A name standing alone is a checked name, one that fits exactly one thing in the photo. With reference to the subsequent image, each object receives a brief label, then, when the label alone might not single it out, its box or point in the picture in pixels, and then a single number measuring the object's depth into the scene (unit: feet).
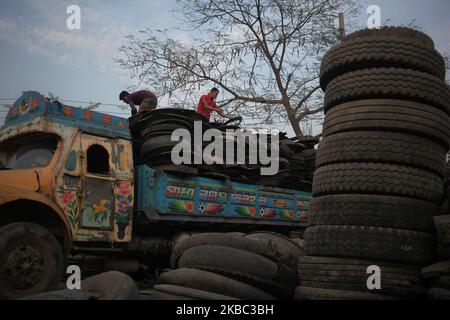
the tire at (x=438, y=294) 10.87
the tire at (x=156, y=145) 21.31
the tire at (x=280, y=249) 14.76
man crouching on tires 26.27
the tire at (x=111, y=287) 10.14
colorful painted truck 14.84
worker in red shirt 31.63
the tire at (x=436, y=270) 11.27
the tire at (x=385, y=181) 12.58
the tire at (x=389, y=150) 12.80
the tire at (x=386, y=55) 13.61
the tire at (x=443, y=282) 11.09
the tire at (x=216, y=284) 11.92
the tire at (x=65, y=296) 9.87
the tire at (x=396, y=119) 12.96
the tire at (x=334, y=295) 11.57
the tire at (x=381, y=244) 11.97
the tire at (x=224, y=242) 14.07
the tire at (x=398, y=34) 13.95
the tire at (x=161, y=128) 21.84
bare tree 53.36
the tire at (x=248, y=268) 12.57
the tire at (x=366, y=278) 11.68
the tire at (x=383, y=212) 12.30
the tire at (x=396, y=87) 13.28
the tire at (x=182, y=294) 10.82
